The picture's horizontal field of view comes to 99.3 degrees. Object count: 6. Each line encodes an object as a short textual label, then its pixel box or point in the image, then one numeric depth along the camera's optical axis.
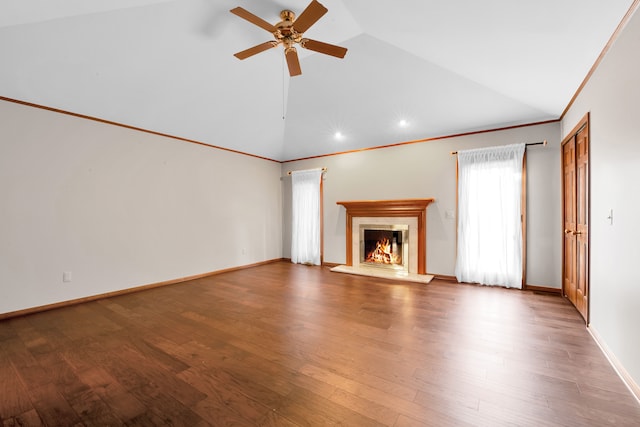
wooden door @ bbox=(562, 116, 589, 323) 2.96
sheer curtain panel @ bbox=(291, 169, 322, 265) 6.35
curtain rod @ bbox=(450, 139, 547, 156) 4.05
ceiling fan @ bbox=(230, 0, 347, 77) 2.27
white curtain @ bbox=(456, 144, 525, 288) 4.24
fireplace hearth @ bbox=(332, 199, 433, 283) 5.06
